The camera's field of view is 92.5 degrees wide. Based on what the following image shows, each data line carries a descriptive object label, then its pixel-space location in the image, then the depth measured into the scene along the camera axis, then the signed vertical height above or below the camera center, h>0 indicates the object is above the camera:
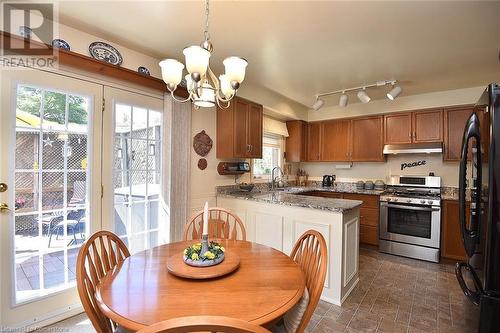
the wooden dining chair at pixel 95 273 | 1.06 -0.59
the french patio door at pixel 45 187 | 1.78 -0.19
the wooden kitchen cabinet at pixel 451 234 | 3.20 -0.89
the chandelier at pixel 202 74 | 1.30 +0.55
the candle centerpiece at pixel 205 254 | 1.32 -0.51
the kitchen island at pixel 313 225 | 2.29 -0.62
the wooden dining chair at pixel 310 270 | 1.11 -0.59
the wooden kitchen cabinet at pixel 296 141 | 4.74 +0.51
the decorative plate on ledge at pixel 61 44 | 1.90 +0.97
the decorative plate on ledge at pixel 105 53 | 2.13 +1.03
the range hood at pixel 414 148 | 3.62 +0.31
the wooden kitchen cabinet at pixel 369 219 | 3.80 -0.83
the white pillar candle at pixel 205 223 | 1.37 -0.33
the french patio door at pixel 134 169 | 2.28 -0.04
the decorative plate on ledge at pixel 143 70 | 2.45 +0.98
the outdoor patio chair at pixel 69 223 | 2.01 -0.51
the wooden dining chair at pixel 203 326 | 0.62 -0.42
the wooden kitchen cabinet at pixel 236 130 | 3.21 +0.49
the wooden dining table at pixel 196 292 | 0.93 -0.58
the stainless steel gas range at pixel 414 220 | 3.30 -0.76
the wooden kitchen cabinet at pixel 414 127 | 3.68 +0.66
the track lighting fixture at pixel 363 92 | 3.15 +1.08
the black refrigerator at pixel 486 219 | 1.30 -0.29
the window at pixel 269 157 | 4.20 +0.17
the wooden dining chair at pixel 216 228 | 2.06 -0.58
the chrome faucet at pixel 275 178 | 3.94 -0.22
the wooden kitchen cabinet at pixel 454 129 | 3.49 +0.58
